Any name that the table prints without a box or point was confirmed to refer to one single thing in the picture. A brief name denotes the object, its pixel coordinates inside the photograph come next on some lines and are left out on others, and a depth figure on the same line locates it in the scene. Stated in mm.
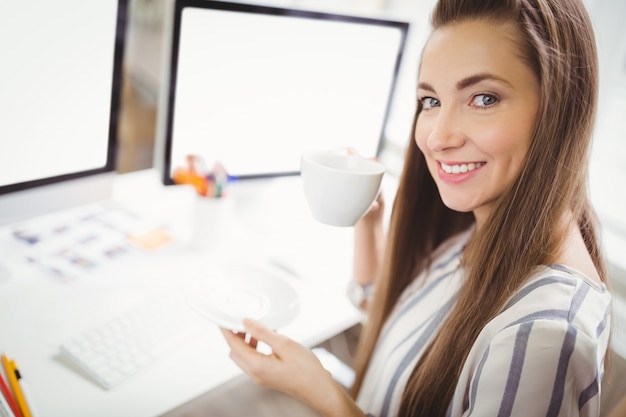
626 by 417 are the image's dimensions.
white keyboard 644
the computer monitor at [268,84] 836
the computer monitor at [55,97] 662
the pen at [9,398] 547
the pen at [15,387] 552
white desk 624
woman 549
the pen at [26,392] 556
